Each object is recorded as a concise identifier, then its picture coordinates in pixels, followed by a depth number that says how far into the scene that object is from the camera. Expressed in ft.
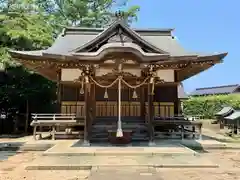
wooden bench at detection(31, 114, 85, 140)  25.42
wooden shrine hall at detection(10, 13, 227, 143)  21.53
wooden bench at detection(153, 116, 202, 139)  25.06
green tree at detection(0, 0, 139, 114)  31.58
